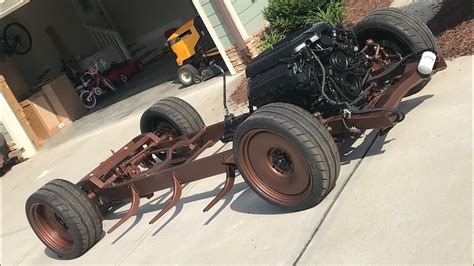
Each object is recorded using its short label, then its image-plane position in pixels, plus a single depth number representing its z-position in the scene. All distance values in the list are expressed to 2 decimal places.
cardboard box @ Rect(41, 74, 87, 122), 12.58
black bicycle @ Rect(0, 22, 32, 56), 14.46
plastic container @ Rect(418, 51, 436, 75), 4.20
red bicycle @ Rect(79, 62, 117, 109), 13.62
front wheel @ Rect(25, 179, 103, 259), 5.06
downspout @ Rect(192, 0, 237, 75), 9.22
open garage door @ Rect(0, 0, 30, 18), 10.30
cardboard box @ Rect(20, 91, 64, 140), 11.99
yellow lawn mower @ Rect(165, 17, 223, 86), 10.07
